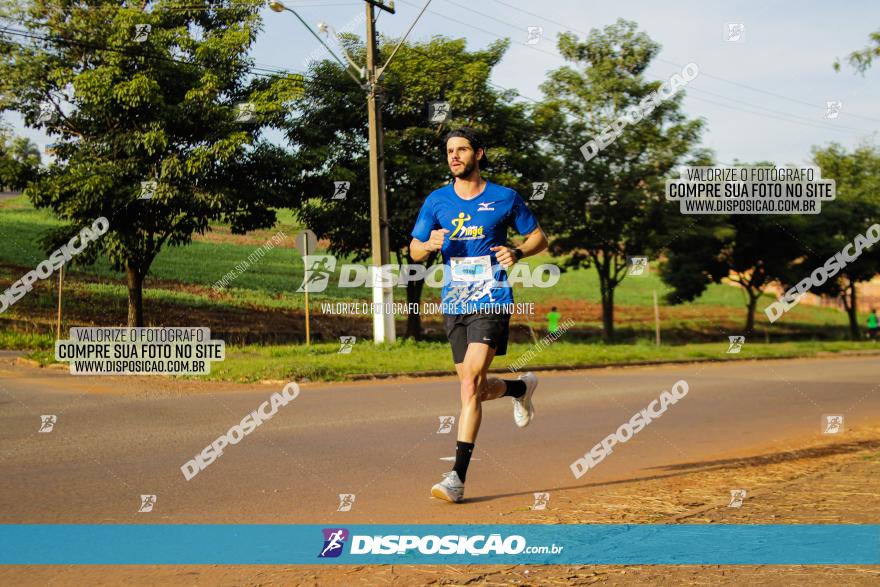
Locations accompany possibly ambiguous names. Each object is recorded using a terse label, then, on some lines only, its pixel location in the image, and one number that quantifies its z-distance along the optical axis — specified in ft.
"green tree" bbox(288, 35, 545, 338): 100.12
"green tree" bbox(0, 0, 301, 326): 74.90
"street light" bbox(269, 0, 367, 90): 63.62
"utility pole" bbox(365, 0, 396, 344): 70.33
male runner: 19.30
